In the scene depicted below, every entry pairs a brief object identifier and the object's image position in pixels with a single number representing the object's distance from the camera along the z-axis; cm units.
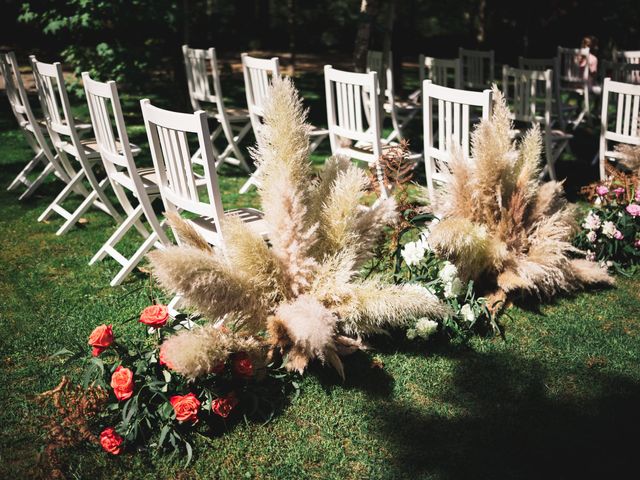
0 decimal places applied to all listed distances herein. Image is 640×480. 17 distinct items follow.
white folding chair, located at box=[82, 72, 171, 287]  389
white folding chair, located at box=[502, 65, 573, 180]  577
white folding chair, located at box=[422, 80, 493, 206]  369
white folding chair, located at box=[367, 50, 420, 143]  675
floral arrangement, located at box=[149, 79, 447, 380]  265
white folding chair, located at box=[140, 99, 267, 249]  311
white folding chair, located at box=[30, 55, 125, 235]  454
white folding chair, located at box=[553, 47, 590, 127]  792
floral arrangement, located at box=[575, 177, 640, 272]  406
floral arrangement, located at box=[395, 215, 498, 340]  334
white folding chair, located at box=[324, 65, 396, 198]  454
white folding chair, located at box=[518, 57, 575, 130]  667
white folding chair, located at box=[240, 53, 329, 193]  564
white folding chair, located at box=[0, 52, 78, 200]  543
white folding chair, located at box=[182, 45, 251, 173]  626
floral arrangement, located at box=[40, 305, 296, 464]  266
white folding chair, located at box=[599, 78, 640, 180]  472
